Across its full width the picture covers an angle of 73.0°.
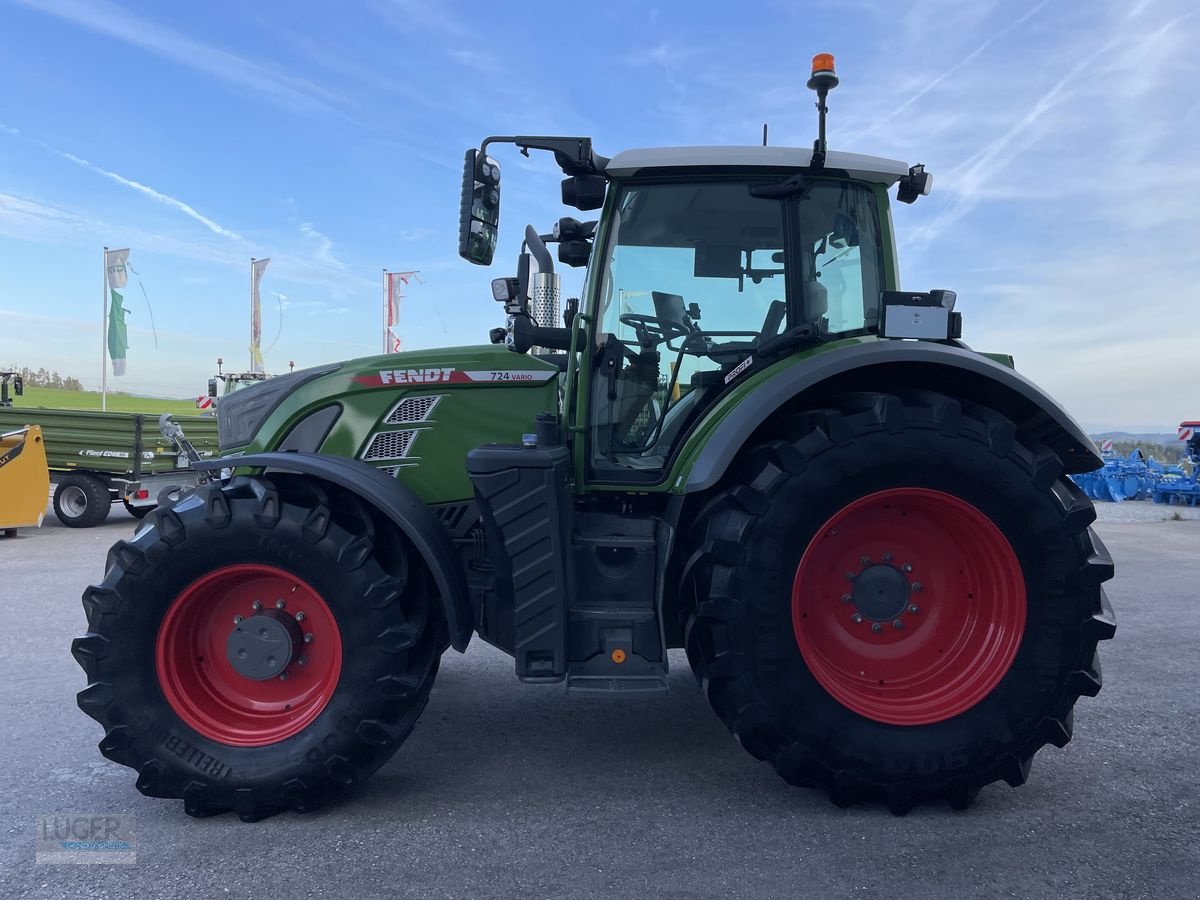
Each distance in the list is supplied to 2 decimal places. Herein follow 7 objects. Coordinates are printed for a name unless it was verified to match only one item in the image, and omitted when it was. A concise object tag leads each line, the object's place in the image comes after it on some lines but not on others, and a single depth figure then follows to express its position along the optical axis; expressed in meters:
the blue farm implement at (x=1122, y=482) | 15.52
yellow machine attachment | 9.57
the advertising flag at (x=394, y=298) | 18.34
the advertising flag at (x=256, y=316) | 20.33
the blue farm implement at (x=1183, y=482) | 14.48
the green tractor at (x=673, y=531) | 2.73
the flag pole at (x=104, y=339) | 19.36
